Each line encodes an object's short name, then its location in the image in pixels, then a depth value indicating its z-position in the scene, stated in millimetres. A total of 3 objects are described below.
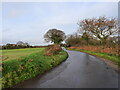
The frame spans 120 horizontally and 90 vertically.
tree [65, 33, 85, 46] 33050
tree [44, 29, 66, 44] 37406
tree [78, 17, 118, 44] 16366
